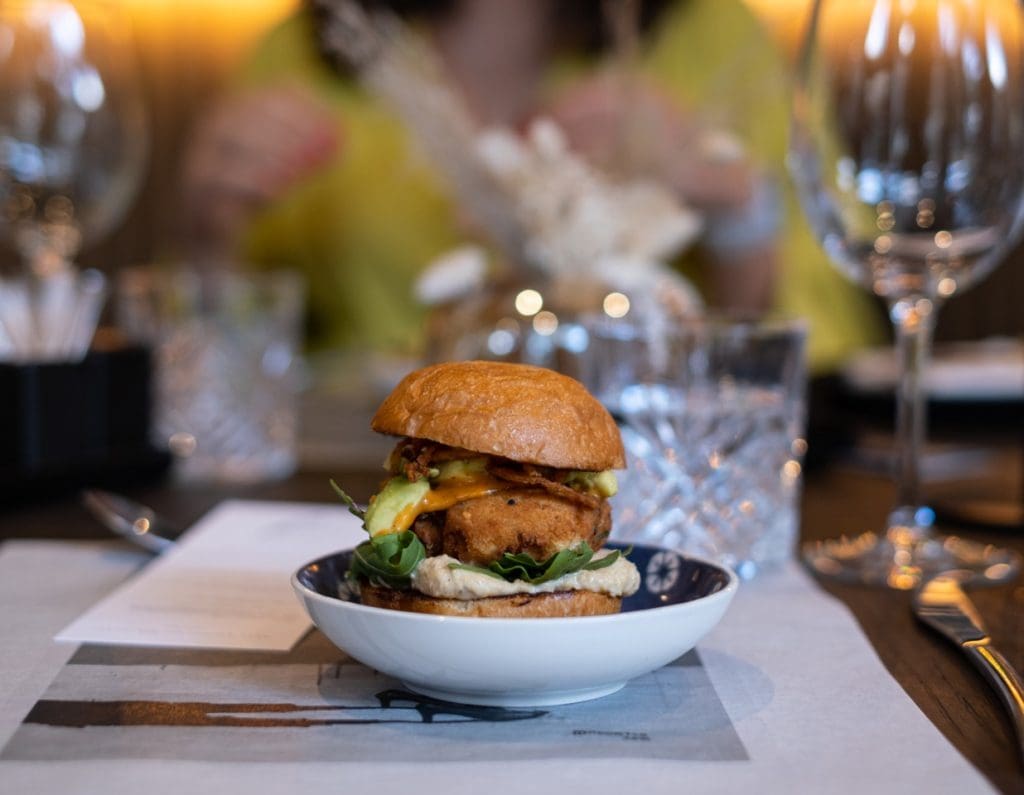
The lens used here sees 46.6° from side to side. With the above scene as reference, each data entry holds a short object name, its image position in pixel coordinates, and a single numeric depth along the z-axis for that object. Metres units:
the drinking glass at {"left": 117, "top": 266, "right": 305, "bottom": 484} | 1.12
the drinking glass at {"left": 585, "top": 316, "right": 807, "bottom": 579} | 0.76
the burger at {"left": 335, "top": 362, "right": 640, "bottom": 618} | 0.48
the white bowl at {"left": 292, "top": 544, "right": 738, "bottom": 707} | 0.43
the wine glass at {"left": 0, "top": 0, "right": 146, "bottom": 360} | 1.06
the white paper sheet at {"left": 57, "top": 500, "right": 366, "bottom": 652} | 0.57
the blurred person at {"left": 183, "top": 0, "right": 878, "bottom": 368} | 1.93
